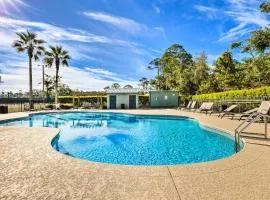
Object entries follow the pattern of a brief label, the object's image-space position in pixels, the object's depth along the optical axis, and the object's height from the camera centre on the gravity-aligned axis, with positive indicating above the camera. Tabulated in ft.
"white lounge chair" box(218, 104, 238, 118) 30.94 -1.93
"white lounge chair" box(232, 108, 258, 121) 24.20 -2.81
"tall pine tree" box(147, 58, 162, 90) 112.55 +25.76
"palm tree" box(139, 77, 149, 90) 161.98 +19.71
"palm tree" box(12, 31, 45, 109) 59.72 +21.11
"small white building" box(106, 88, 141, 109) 63.62 +0.63
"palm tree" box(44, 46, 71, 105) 67.78 +18.90
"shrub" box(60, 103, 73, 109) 63.62 -2.06
